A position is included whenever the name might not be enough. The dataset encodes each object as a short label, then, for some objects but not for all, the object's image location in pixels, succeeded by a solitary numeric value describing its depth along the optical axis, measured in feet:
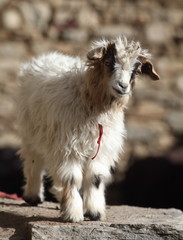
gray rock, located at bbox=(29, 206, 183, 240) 31.91
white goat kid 32.73
